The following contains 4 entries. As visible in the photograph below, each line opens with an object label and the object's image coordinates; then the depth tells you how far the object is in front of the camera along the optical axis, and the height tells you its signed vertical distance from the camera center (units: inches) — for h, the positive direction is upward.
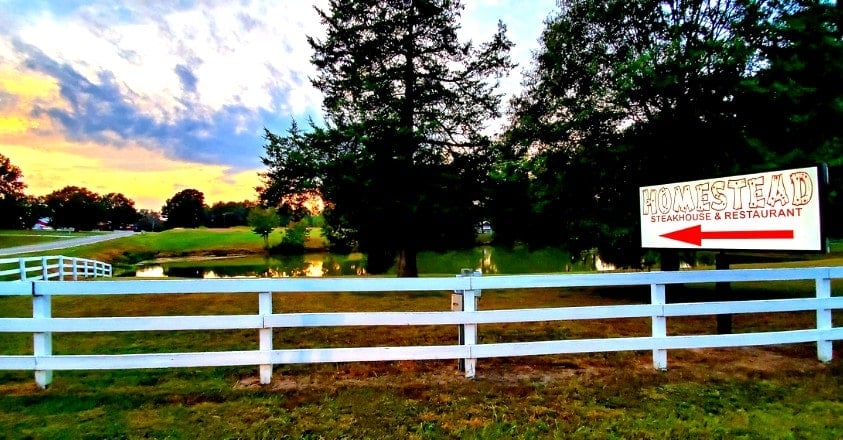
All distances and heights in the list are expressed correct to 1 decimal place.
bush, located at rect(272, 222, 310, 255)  2261.3 -81.7
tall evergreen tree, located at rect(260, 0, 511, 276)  536.7 +113.0
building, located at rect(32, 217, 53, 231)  3970.2 +71.6
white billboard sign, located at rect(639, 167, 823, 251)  193.8 +1.7
